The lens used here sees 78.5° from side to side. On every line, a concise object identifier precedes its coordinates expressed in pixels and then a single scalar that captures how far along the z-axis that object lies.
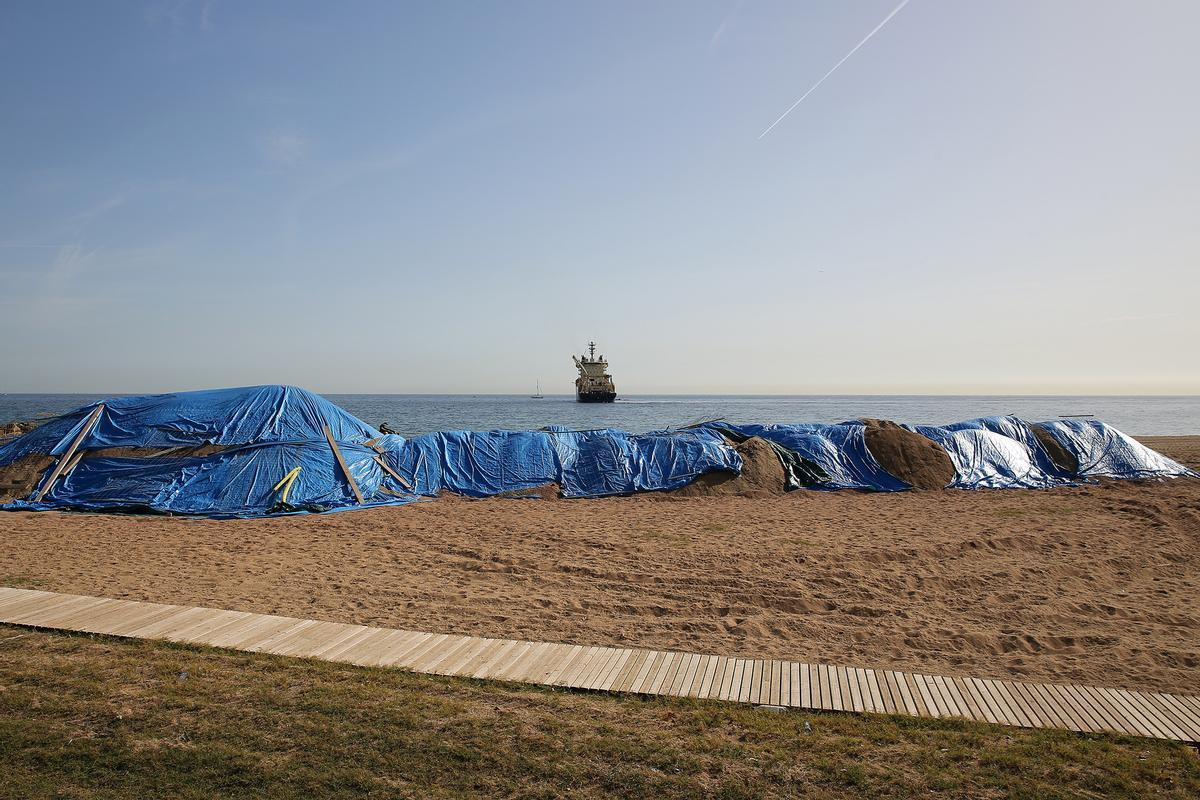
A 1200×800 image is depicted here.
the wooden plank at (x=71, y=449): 14.35
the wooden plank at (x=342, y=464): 14.93
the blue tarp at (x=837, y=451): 17.25
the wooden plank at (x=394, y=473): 16.19
